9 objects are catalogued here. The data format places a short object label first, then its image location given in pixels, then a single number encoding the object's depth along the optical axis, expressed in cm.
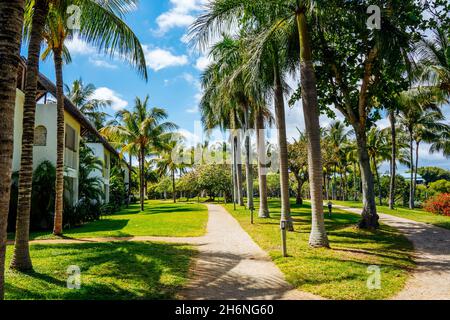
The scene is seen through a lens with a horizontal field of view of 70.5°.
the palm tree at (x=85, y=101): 3092
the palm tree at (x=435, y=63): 1636
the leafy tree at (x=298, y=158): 3068
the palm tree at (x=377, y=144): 3381
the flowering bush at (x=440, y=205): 2187
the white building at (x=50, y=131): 1465
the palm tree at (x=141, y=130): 2795
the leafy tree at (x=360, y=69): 1075
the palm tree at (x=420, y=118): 2112
